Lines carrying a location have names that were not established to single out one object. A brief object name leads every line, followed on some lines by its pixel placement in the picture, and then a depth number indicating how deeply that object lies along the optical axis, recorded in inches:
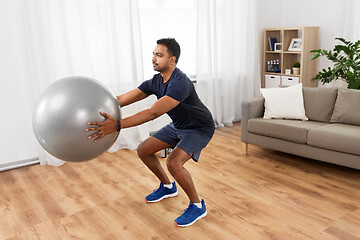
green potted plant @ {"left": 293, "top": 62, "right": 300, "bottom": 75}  200.6
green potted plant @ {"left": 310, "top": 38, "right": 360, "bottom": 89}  151.7
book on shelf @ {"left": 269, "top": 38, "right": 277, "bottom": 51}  210.7
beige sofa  117.4
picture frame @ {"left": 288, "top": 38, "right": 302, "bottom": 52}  201.0
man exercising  89.7
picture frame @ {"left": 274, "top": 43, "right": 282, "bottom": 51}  209.0
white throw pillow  138.9
